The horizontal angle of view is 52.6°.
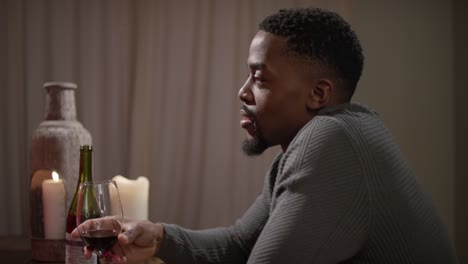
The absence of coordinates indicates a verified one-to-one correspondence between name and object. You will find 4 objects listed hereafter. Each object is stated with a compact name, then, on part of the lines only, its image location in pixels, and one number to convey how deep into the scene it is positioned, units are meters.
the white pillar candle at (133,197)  1.40
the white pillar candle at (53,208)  1.42
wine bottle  1.20
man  0.76
